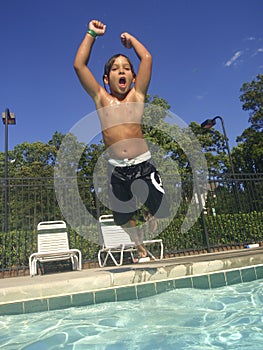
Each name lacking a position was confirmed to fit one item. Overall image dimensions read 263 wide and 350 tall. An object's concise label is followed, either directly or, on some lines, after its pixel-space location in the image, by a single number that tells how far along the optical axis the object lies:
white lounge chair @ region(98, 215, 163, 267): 5.76
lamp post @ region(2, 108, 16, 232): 8.79
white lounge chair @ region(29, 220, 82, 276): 5.20
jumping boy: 2.54
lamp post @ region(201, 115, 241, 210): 10.56
